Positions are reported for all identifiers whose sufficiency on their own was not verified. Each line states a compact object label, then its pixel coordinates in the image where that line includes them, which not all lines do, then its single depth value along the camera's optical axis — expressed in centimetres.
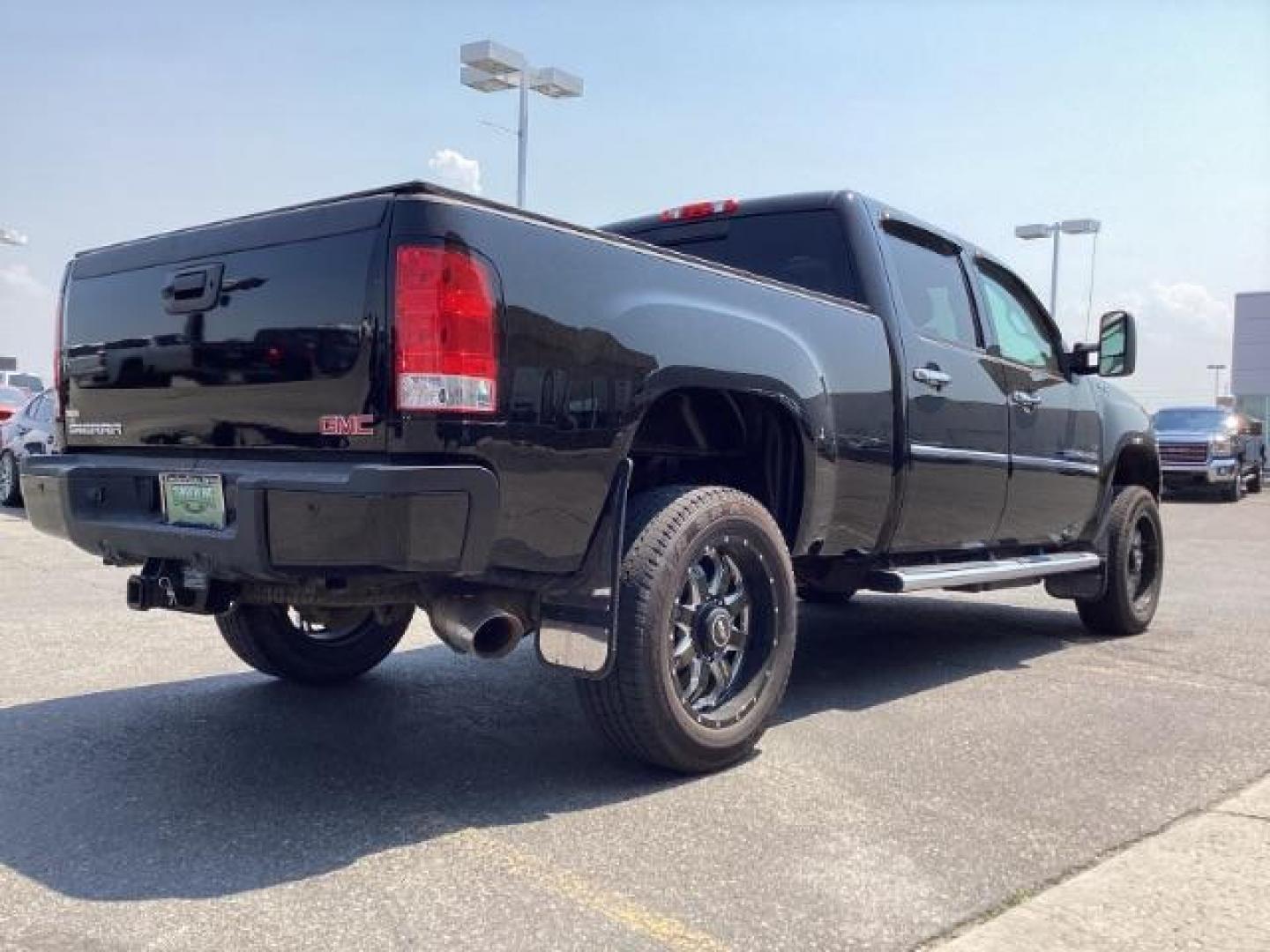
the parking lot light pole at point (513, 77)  1562
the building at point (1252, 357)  3609
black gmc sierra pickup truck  290
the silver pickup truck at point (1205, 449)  2017
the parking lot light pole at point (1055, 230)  2841
